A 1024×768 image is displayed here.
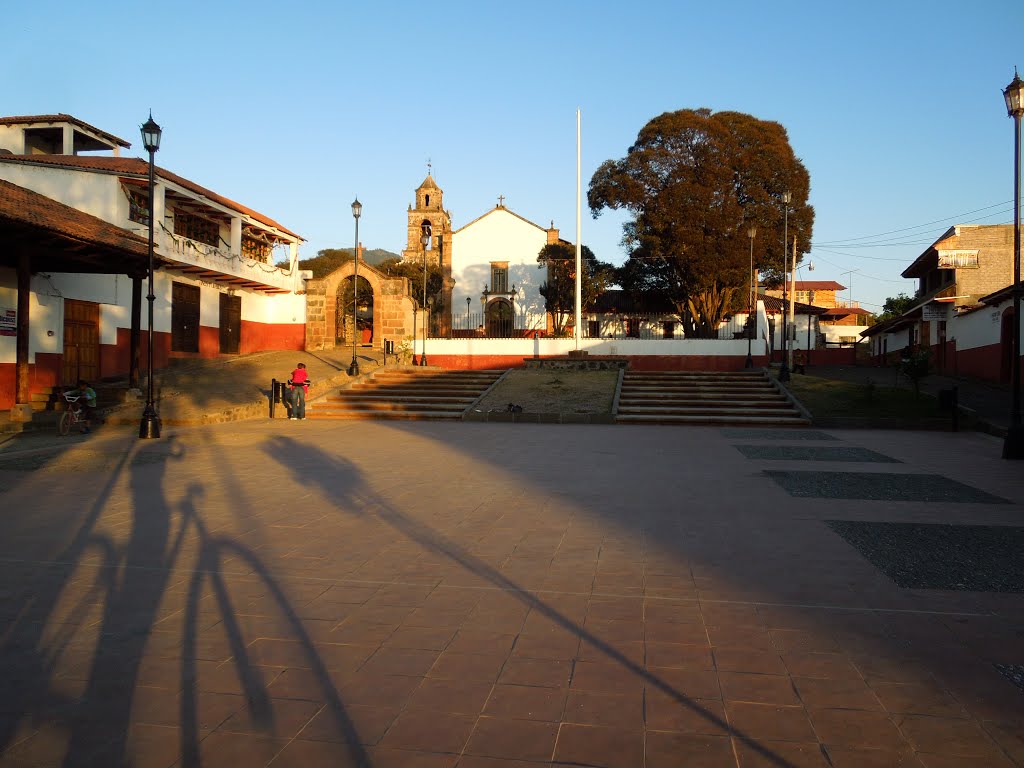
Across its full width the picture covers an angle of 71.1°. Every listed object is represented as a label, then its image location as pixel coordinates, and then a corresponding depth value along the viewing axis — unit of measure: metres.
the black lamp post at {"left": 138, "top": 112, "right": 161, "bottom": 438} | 12.86
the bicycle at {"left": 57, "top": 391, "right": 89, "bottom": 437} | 13.46
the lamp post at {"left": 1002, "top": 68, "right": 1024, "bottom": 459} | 11.09
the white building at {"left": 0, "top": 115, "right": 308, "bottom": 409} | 16.48
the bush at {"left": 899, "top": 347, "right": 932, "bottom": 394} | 17.99
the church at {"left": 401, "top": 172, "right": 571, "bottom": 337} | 53.97
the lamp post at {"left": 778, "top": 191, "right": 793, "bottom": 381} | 21.52
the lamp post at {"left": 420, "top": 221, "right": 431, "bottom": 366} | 25.61
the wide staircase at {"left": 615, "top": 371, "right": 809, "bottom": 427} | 17.66
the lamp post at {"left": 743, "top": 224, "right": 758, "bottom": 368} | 25.22
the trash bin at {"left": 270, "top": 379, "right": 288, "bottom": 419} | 17.84
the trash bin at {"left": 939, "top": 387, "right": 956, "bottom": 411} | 17.00
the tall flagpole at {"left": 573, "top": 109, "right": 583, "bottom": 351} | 25.27
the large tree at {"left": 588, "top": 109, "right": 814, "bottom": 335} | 34.56
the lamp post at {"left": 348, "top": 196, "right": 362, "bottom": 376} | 22.19
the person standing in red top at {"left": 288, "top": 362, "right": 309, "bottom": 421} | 17.56
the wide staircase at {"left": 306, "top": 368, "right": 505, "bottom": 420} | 18.66
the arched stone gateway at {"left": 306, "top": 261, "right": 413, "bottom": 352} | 28.70
